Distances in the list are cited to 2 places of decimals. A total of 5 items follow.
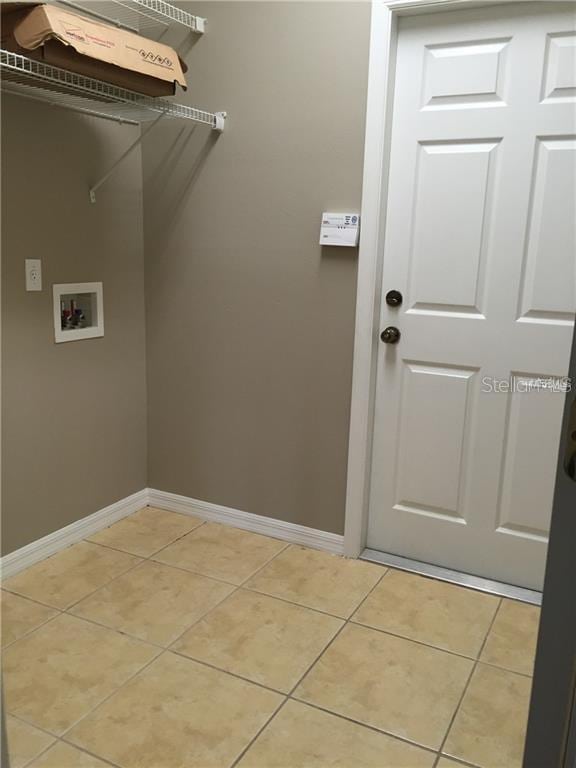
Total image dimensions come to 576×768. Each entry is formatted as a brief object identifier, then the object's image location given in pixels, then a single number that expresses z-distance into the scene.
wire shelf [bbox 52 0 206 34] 2.47
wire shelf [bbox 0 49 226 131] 1.99
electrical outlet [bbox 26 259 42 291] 2.41
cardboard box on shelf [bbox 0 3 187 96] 1.86
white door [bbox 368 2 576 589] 2.20
